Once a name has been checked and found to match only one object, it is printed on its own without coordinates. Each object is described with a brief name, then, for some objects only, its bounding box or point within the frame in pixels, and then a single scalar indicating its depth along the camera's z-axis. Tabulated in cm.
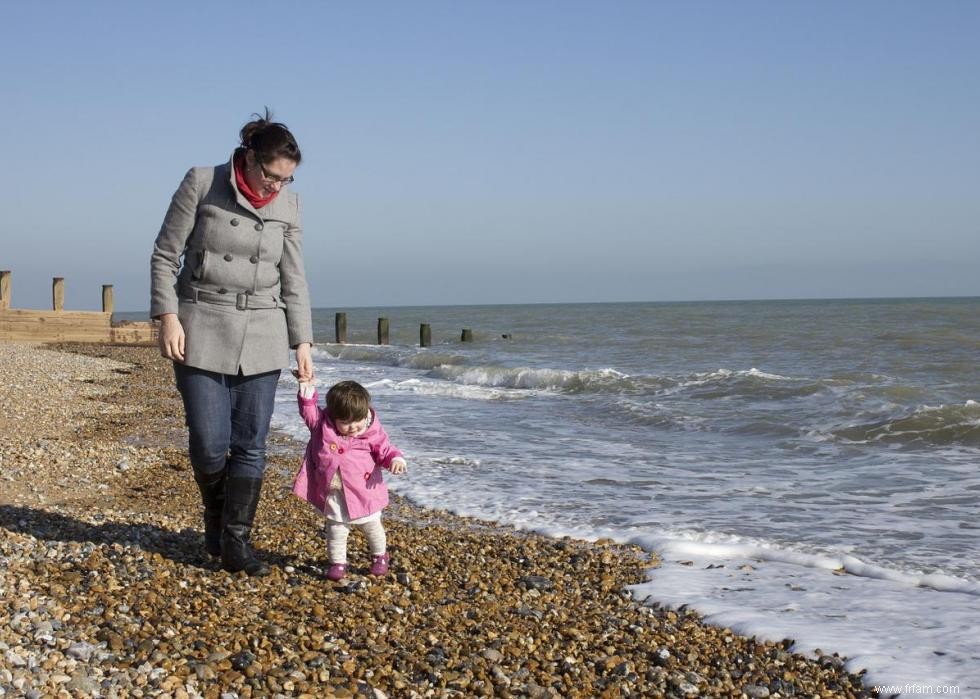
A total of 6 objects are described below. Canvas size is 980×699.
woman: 385
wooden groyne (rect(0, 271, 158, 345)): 2212
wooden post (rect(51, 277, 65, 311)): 2283
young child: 411
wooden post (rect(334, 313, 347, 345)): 3459
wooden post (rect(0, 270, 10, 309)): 2178
